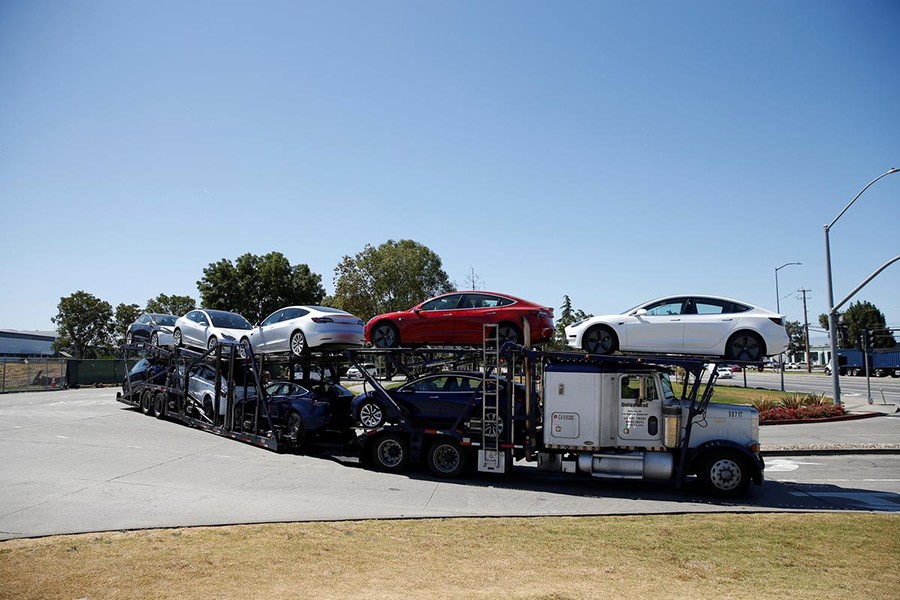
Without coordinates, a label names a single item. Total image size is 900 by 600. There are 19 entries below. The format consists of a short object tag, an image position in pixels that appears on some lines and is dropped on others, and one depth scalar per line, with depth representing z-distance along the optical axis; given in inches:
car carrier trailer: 465.4
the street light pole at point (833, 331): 965.2
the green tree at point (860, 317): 3415.4
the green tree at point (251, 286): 1765.5
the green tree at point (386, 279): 1729.8
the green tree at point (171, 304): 2656.0
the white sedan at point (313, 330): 592.7
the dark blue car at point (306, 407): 609.0
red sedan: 523.5
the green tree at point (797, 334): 4842.5
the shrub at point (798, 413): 857.5
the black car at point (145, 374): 806.1
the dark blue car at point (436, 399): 522.3
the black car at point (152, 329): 799.7
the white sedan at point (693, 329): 478.9
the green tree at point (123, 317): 2659.9
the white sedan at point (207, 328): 705.6
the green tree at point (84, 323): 2568.9
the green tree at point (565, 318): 1588.3
